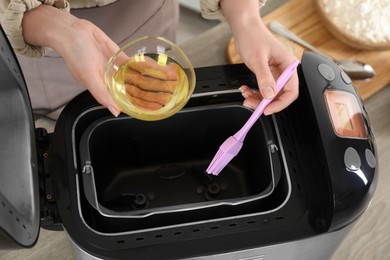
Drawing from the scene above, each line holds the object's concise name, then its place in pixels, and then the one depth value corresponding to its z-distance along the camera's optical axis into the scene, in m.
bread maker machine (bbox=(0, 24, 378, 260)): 0.60
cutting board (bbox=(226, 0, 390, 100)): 1.00
